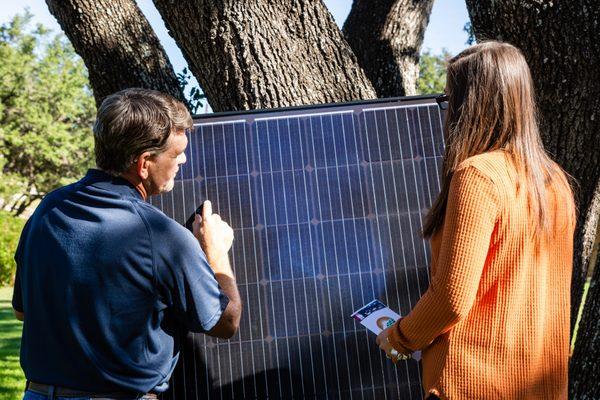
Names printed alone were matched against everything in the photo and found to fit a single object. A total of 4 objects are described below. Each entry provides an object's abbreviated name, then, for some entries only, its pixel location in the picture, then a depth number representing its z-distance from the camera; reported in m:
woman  2.27
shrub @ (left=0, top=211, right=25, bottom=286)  23.84
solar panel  3.24
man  2.46
